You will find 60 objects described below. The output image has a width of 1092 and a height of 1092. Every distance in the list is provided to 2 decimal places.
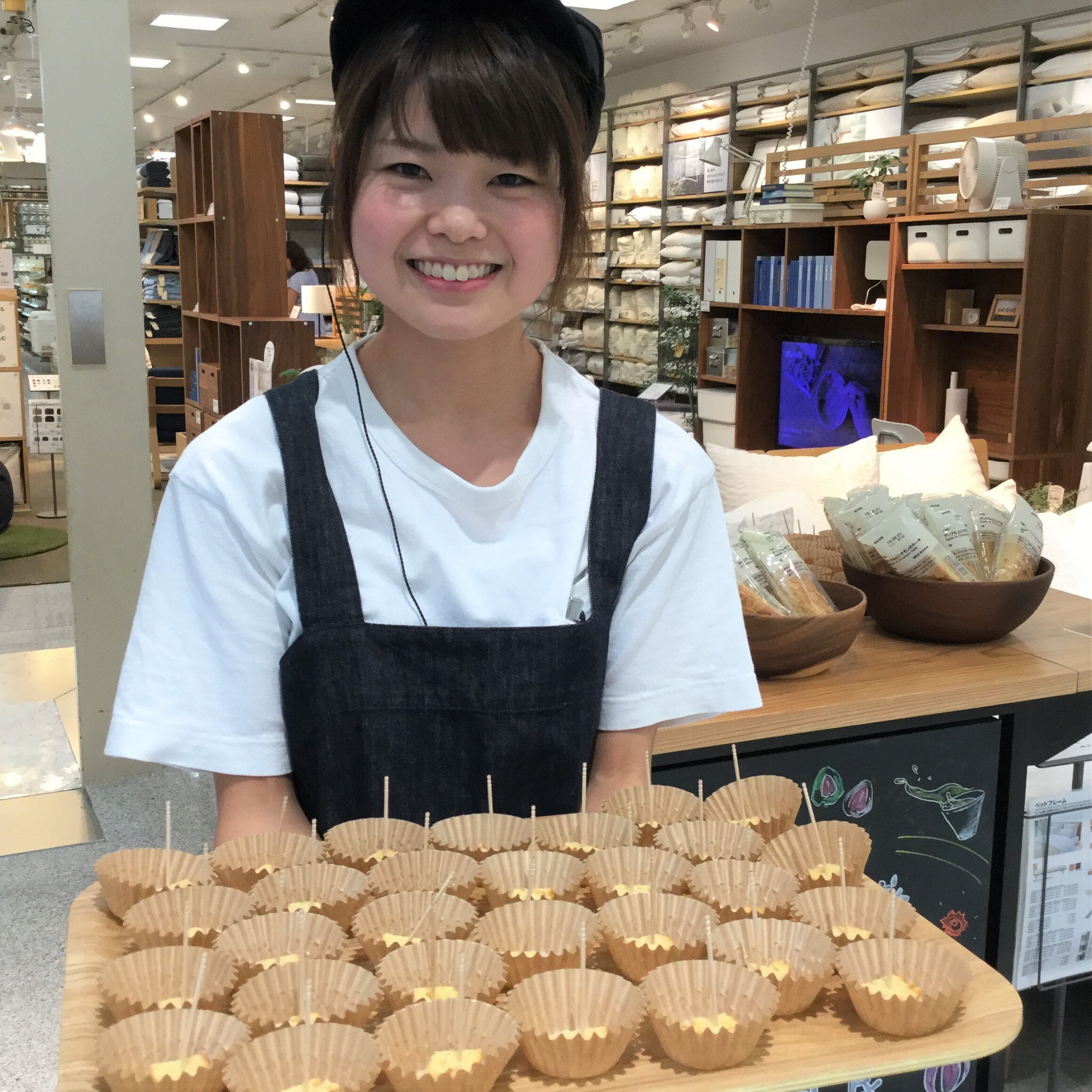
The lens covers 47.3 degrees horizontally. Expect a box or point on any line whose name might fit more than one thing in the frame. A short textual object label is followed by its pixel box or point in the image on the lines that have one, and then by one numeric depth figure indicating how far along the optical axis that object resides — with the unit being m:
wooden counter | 1.90
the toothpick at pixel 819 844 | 1.00
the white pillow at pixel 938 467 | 3.70
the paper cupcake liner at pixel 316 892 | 0.91
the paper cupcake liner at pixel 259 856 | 0.94
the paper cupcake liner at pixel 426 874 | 0.94
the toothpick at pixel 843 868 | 0.93
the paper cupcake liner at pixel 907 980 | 0.76
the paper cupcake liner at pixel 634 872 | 0.96
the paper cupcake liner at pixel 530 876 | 0.94
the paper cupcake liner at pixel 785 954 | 0.81
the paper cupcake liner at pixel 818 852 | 0.98
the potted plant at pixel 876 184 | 6.40
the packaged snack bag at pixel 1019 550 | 2.26
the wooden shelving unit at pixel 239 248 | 5.74
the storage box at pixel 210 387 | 6.40
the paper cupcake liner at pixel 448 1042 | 0.71
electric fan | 5.55
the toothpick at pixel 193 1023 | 0.73
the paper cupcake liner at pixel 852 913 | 0.91
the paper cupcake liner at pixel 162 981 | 0.78
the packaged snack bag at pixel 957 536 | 2.28
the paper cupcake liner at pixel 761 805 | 1.08
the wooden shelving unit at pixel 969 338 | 5.52
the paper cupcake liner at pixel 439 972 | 0.81
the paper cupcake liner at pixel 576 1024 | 0.72
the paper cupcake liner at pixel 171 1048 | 0.70
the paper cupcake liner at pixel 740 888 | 0.92
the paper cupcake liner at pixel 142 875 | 0.90
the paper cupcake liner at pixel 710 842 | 1.01
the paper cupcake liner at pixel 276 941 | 0.85
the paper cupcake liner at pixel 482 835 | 1.00
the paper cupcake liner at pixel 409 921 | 0.88
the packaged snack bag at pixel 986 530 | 2.29
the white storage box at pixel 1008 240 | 5.46
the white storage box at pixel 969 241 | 5.65
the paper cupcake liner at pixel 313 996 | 0.78
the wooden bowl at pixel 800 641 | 2.02
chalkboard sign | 1.96
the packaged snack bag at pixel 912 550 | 2.23
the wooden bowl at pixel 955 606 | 2.19
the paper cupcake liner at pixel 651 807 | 1.08
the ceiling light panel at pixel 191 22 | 9.45
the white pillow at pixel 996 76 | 7.04
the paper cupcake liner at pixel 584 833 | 1.01
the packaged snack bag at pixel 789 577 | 2.15
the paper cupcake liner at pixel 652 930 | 0.86
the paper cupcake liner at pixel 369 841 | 0.99
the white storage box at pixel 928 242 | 5.91
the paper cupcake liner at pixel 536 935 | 0.86
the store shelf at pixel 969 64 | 7.06
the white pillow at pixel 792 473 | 3.48
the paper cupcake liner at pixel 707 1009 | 0.74
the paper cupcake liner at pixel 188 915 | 0.86
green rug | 6.39
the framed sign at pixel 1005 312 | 5.72
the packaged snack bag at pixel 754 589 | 2.10
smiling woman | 1.10
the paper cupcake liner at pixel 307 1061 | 0.70
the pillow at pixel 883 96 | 7.86
